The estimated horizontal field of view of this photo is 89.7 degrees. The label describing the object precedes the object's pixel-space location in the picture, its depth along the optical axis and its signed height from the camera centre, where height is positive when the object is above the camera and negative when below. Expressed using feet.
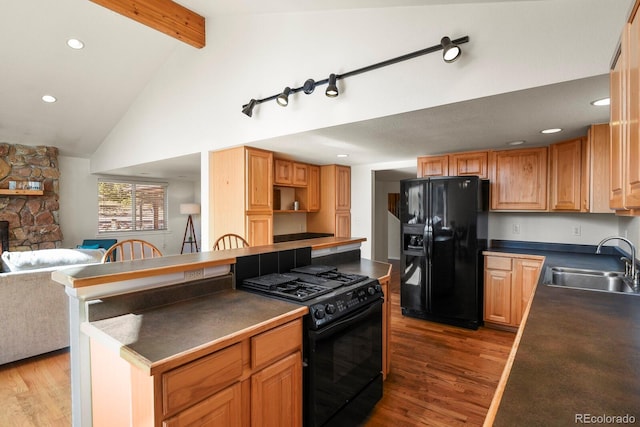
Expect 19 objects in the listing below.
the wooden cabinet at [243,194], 11.78 +0.63
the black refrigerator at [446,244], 11.25 -1.27
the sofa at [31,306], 8.68 -2.68
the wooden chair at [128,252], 18.52 -2.70
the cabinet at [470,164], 12.21 +1.77
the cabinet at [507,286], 10.73 -2.65
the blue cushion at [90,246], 18.11 -2.01
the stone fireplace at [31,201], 16.84 +0.56
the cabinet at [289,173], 14.02 +1.73
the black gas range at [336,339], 5.16 -2.30
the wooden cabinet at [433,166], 13.07 +1.81
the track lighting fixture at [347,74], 6.21 +3.30
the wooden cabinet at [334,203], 16.24 +0.35
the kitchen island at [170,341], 3.53 -1.57
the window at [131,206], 21.45 +0.33
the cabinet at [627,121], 3.29 +1.04
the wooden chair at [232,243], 12.34 -1.27
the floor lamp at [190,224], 23.20 -1.09
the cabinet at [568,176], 9.99 +1.08
